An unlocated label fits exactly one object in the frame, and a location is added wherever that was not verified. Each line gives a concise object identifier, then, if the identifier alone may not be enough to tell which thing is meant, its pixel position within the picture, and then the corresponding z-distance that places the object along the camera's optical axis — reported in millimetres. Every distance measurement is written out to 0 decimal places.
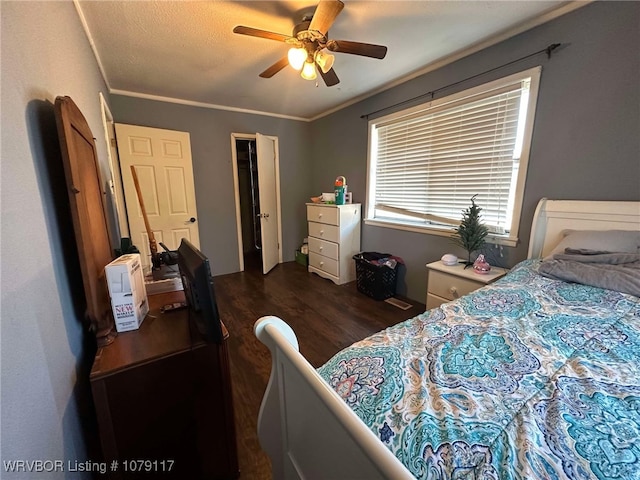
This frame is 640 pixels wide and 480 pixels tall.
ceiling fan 1593
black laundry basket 2877
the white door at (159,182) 2988
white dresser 3318
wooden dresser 871
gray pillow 1430
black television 822
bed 489
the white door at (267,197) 3702
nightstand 1982
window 2021
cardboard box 981
